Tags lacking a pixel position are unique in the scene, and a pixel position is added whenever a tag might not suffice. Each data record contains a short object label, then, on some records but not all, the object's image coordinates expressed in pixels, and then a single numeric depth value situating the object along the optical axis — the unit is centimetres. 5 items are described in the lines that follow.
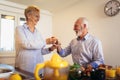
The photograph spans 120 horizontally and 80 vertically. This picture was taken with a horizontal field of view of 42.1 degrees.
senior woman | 172
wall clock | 320
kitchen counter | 112
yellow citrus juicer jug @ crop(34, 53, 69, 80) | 89
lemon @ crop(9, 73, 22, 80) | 95
